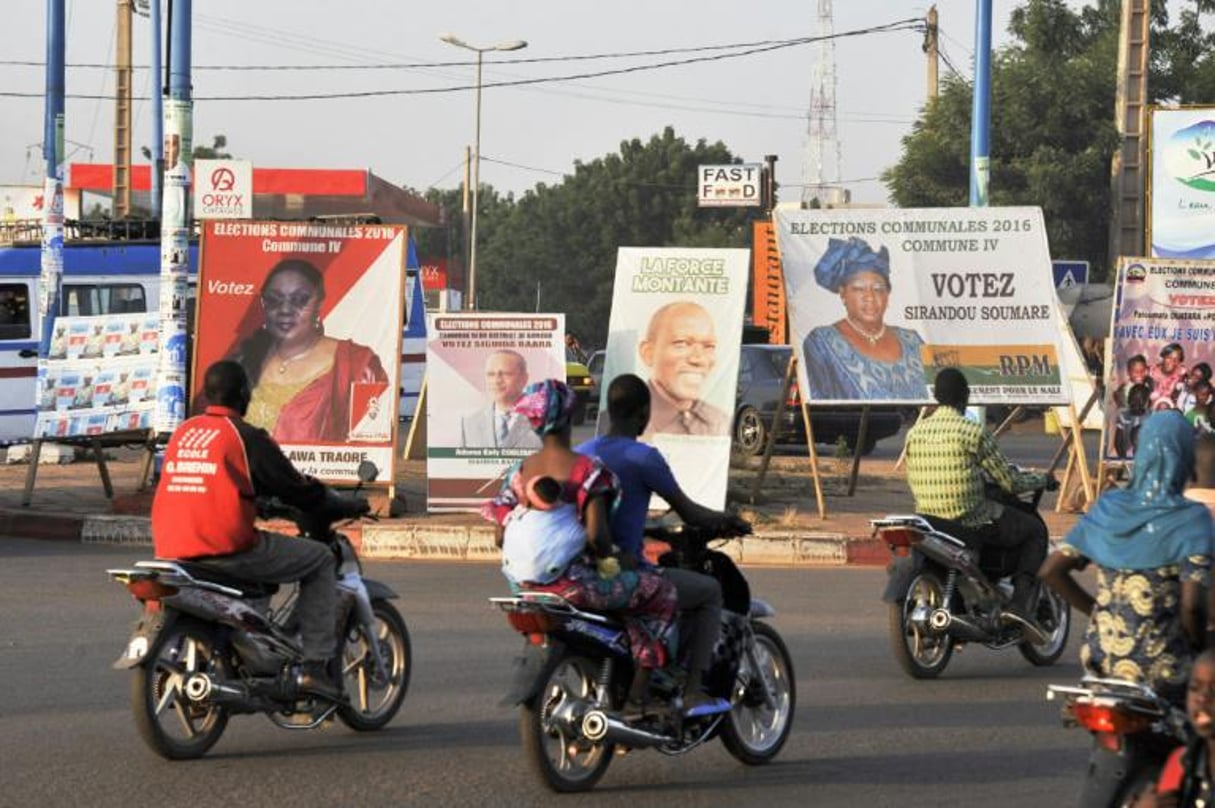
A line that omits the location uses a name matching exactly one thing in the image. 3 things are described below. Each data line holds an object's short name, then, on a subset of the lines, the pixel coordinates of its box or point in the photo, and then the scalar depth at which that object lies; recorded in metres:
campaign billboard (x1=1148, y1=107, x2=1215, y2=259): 29.09
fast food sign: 70.06
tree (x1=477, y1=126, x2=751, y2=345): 101.25
